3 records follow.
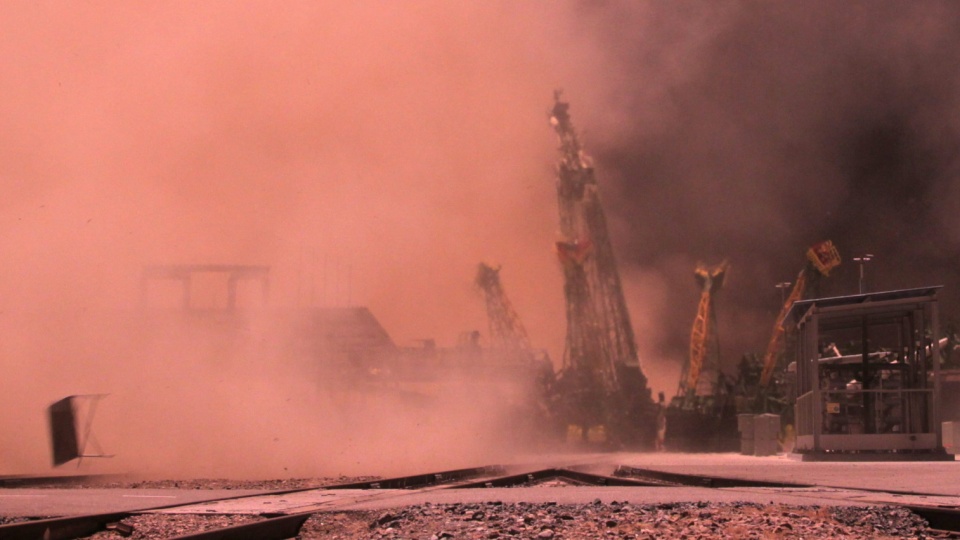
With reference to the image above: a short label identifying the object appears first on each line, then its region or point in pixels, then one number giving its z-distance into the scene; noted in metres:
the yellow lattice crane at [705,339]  102.56
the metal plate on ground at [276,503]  15.50
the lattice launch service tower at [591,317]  94.81
